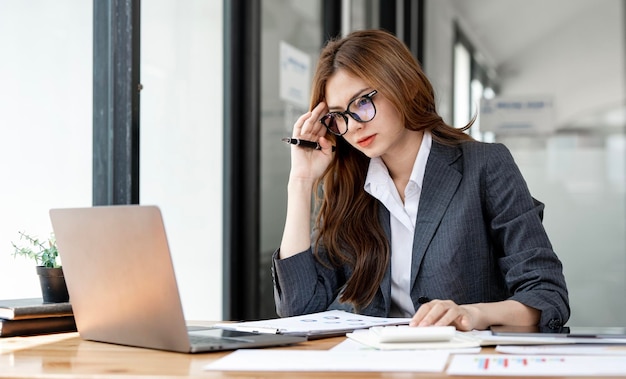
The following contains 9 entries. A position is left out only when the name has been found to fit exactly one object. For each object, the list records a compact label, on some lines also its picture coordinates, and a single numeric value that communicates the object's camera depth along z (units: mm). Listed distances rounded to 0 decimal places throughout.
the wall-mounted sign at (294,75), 4063
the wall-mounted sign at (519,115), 4968
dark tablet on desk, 2004
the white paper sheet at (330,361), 1778
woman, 2515
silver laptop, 1944
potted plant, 2359
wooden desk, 1762
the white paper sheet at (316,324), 2134
